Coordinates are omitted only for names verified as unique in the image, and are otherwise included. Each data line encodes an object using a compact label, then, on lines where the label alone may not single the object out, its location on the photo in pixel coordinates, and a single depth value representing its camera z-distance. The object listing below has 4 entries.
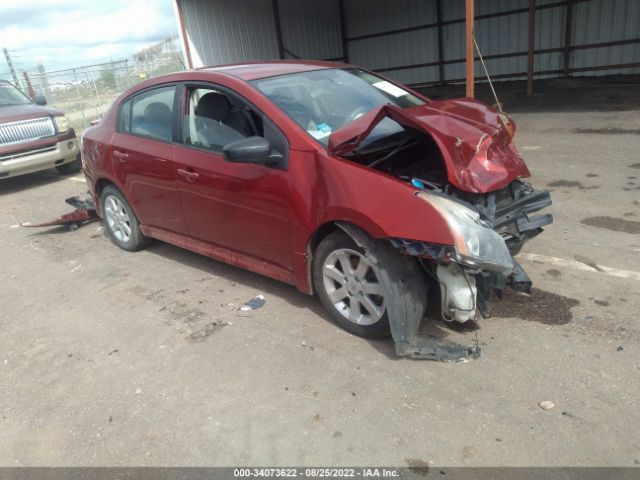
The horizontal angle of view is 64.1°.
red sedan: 2.93
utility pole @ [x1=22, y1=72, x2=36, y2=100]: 16.69
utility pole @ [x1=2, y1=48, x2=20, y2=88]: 16.42
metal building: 13.54
